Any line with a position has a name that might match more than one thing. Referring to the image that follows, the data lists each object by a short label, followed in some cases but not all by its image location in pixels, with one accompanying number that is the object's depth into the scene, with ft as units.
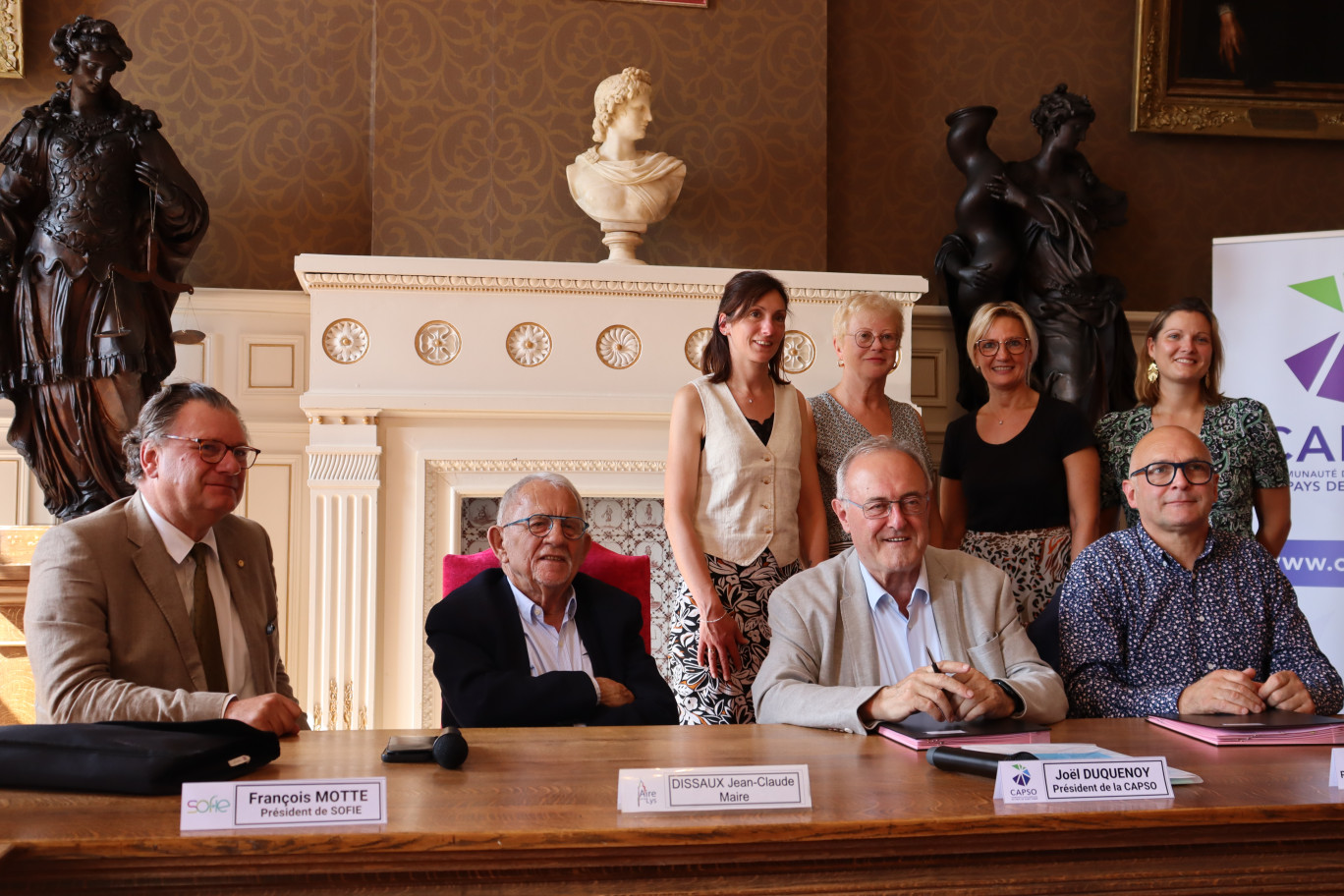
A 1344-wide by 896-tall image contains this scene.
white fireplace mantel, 12.11
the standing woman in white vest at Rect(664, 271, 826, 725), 8.06
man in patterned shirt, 6.47
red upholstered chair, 8.02
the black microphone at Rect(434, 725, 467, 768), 4.63
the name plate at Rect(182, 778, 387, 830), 3.71
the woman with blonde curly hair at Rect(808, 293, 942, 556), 8.83
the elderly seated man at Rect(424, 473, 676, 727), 6.42
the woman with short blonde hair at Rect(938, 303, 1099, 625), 8.60
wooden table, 3.58
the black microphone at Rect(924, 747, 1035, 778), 4.44
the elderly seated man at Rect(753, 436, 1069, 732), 6.21
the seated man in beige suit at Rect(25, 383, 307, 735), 5.34
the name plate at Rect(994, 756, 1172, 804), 4.08
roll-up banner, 13.46
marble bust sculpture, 12.95
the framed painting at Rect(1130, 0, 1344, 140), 15.92
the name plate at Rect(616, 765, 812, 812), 3.91
